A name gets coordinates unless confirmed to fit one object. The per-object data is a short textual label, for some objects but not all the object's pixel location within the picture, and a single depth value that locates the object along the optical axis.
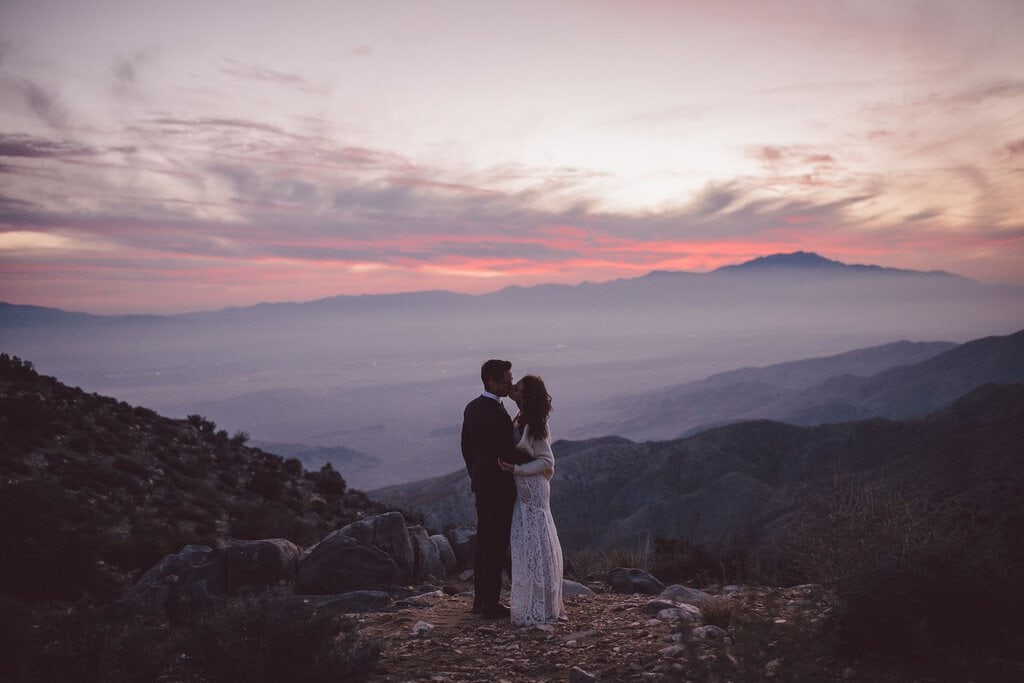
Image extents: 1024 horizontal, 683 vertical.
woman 7.45
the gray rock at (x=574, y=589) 9.95
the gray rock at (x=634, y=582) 10.79
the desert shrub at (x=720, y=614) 6.99
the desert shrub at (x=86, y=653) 5.37
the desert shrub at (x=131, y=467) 17.56
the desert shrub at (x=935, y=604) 4.85
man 7.57
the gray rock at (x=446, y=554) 12.78
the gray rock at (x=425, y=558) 11.66
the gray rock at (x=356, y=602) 9.02
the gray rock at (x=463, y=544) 13.12
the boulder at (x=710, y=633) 6.46
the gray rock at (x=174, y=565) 10.61
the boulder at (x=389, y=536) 11.31
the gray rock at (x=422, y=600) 9.21
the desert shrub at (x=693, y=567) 13.12
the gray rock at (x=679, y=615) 7.52
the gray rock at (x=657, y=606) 8.14
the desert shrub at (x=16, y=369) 21.17
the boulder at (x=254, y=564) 10.32
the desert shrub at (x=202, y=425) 25.08
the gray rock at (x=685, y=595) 9.12
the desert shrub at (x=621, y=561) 12.81
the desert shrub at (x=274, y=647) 5.30
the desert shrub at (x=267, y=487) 19.34
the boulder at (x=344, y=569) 10.01
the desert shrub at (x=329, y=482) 21.58
